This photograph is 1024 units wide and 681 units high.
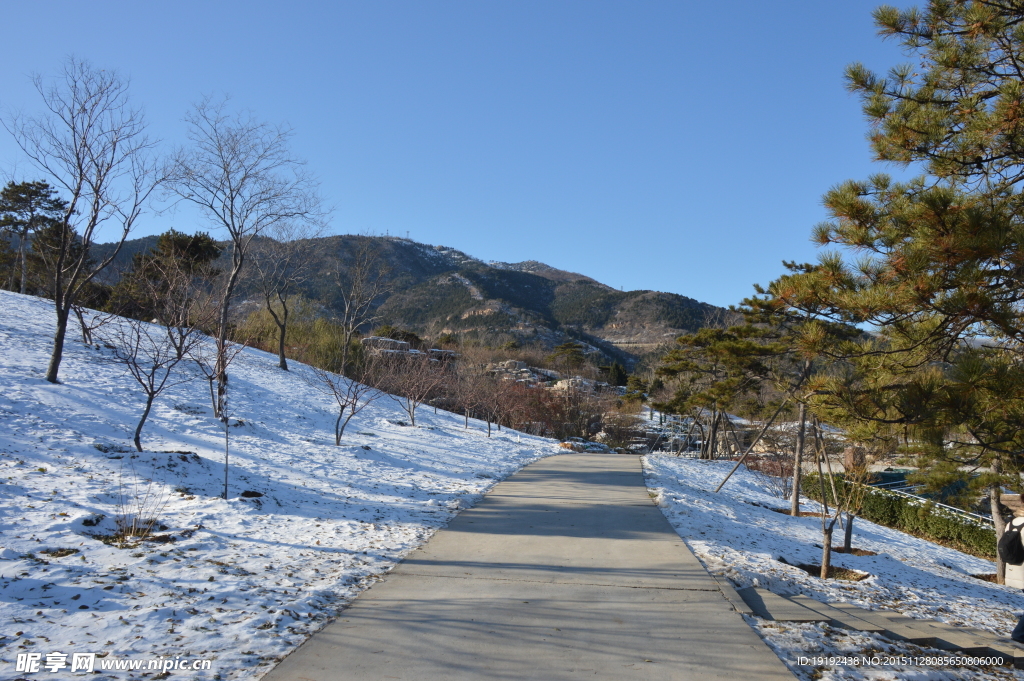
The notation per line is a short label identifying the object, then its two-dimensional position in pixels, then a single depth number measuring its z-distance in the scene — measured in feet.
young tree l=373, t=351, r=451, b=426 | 65.93
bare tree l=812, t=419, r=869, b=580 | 24.41
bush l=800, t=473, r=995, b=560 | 50.49
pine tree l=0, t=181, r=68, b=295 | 91.20
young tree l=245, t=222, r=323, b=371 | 81.49
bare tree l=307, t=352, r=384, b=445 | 67.89
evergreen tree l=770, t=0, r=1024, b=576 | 14.53
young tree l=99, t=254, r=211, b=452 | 35.32
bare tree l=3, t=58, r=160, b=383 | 35.60
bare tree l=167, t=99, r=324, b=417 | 61.87
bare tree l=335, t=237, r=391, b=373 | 87.10
